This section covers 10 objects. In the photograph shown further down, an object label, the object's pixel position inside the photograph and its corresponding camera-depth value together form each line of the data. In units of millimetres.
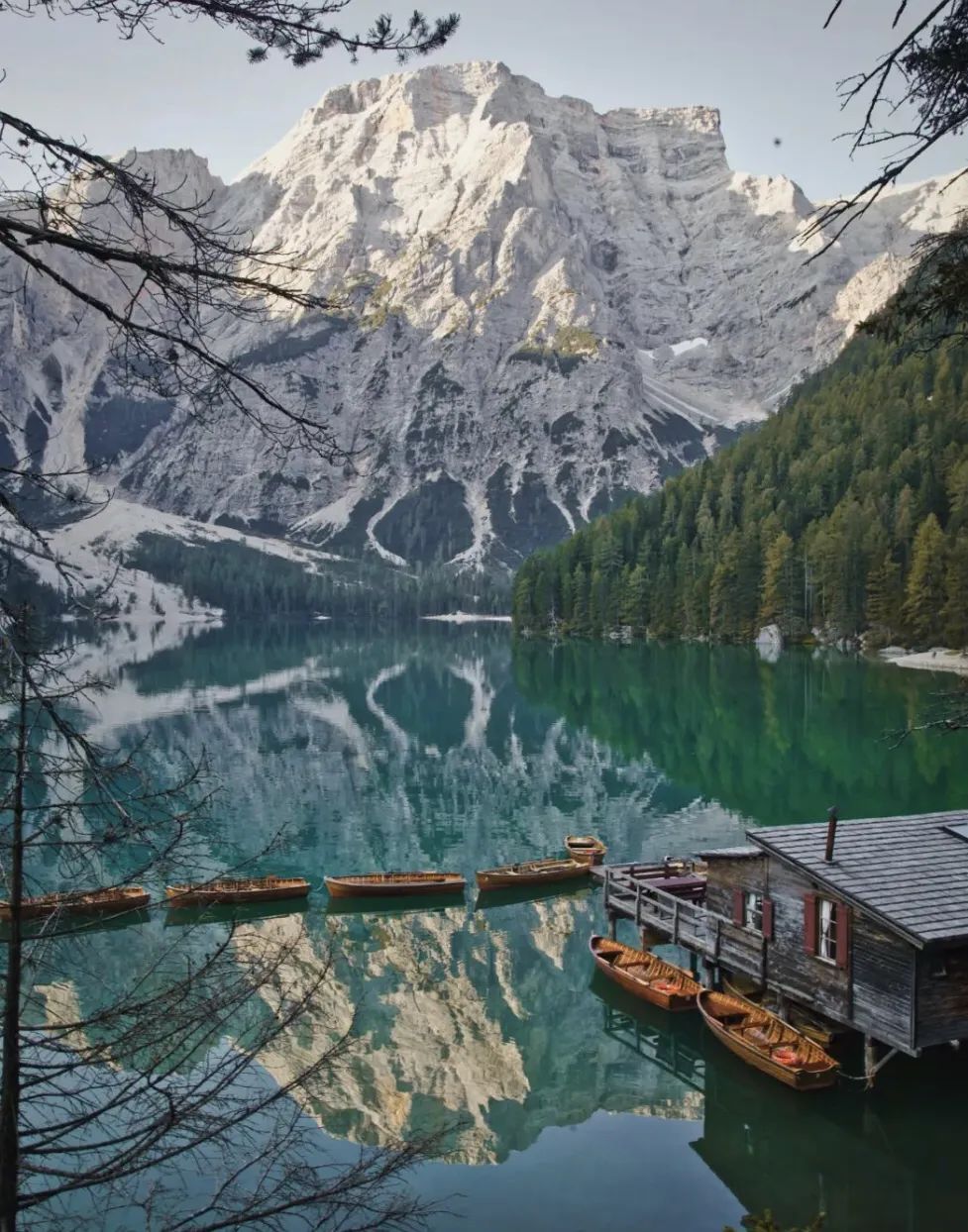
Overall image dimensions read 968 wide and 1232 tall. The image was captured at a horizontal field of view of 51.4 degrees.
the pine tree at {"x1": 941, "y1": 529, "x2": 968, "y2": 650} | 100375
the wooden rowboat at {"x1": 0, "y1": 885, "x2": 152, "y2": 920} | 31128
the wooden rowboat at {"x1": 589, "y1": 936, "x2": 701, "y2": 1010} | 26125
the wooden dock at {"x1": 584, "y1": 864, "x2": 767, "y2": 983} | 24938
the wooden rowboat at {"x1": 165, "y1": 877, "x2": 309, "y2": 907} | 35656
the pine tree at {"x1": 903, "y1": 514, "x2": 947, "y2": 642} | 108812
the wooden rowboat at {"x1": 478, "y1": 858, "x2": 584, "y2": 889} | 37938
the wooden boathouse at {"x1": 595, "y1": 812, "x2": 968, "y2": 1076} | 20328
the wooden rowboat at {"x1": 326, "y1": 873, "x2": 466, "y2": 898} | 37188
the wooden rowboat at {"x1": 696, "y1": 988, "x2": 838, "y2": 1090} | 21406
